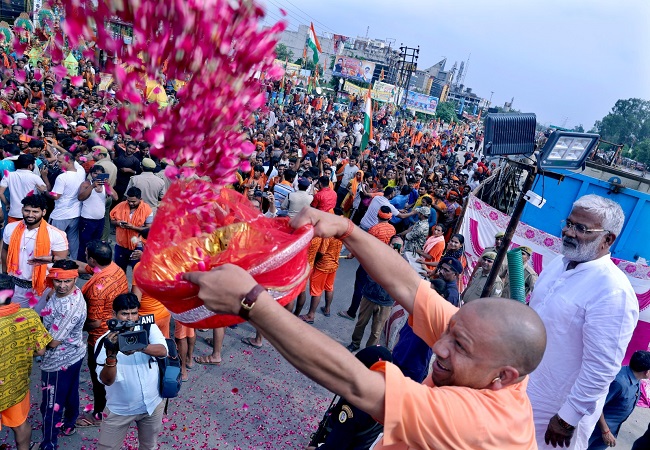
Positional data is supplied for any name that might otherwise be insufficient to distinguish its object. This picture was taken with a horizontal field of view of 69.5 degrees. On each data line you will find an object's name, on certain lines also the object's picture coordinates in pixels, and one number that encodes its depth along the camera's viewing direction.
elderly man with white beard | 2.72
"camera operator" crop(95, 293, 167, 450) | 3.20
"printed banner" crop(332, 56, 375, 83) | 49.91
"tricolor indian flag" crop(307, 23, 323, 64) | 20.80
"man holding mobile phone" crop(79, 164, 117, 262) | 6.14
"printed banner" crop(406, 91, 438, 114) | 52.28
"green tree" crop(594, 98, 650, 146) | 101.69
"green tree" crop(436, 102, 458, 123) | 66.14
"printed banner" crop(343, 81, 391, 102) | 36.53
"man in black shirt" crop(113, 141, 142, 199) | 7.60
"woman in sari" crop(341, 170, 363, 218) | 10.65
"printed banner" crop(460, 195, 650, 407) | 6.48
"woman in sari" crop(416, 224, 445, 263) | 7.23
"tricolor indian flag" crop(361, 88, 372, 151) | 12.44
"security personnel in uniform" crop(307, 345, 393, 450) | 2.80
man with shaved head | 1.31
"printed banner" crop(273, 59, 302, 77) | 35.86
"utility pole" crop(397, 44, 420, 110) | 34.91
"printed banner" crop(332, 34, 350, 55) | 72.36
